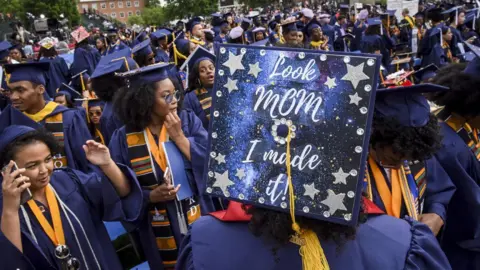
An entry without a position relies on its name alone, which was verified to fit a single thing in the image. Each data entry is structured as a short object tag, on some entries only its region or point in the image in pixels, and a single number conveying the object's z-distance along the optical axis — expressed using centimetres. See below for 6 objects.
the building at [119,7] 9494
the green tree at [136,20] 7323
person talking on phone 227
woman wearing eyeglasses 305
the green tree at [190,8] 4788
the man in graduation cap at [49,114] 409
